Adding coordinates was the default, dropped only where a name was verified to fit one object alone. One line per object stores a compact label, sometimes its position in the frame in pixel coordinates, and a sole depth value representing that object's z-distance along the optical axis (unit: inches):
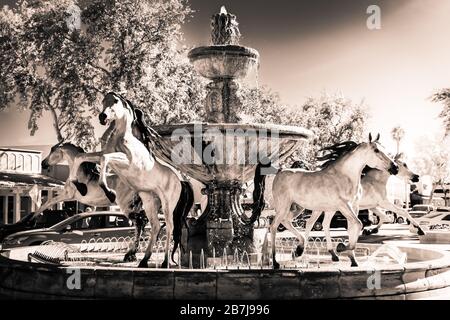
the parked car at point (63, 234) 639.1
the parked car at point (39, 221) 464.5
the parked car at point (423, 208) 2120.0
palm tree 3224.9
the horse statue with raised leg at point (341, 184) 400.8
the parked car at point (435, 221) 1095.0
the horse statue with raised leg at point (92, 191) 455.2
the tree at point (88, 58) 1197.1
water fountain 445.4
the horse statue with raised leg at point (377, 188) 522.3
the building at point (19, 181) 1316.4
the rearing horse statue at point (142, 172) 377.7
